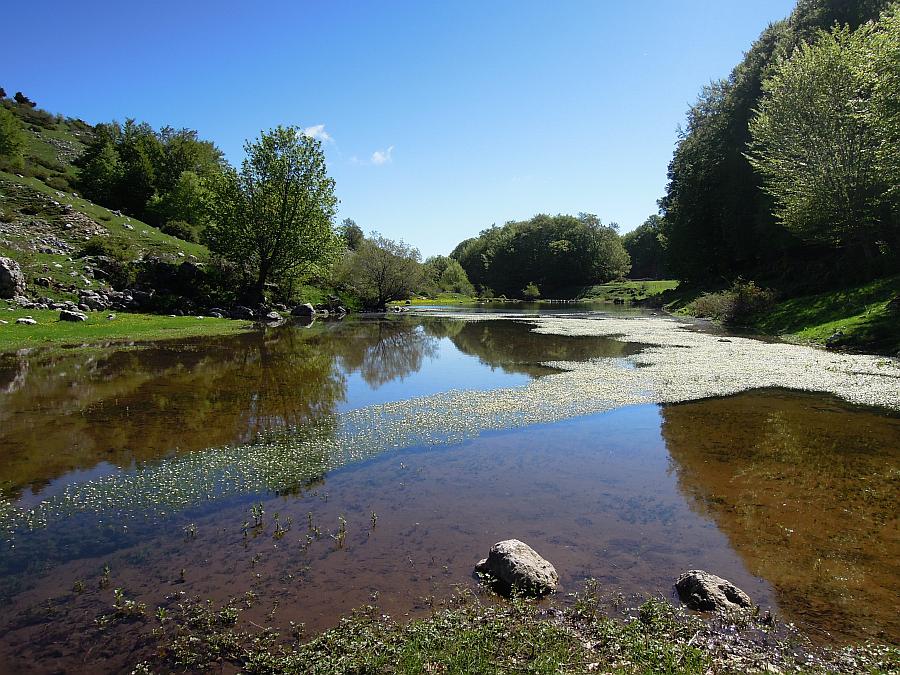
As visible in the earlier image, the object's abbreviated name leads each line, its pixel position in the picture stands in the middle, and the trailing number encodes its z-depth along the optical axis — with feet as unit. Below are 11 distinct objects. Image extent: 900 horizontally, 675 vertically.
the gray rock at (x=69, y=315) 98.58
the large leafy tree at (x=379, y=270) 224.74
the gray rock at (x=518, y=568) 18.58
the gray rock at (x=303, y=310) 178.70
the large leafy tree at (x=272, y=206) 161.17
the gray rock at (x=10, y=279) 104.01
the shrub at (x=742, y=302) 123.24
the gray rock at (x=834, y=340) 79.82
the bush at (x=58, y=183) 215.10
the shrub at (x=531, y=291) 412.77
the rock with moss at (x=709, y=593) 17.49
